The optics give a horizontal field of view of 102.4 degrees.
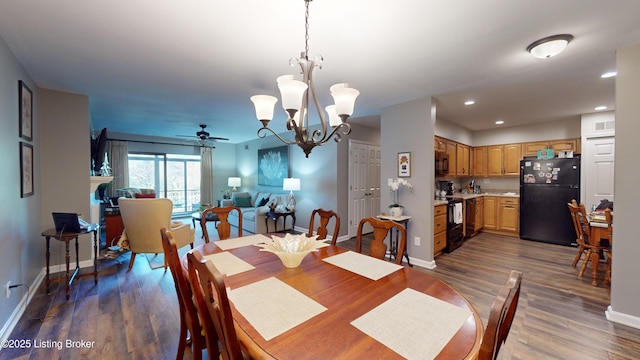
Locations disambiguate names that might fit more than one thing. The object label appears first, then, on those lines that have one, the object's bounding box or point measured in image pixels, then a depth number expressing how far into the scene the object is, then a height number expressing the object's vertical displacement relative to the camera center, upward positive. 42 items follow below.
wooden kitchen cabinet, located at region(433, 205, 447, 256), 3.83 -0.78
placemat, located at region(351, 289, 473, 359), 0.89 -0.58
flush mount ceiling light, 2.01 +1.06
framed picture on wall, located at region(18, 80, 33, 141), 2.52 +0.71
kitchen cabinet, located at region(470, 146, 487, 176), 6.03 +0.40
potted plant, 3.73 -0.15
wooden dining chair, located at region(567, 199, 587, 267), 3.34 -0.61
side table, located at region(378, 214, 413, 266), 3.63 -0.59
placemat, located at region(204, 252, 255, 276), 1.60 -0.57
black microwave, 4.41 +0.26
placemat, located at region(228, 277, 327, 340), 1.01 -0.57
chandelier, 1.67 +0.54
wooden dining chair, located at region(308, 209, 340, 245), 2.52 -0.42
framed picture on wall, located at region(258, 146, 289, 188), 6.29 +0.33
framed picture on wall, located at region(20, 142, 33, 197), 2.54 +0.10
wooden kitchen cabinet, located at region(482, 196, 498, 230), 5.66 -0.78
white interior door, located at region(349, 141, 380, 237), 5.38 -0.09
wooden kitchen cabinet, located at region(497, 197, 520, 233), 5.33 -0.80
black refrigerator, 4.57 -0.36
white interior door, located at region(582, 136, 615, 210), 4.39 +0.13
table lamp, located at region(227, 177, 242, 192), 7.70 -0.11
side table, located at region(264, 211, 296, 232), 5.41 -0.80
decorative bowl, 1.62 -0.46
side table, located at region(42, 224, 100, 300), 2.70 -0.62
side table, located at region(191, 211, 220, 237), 5.08 -0.80
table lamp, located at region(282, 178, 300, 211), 5.43 -0.14
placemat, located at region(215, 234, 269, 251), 2.14 -0.56
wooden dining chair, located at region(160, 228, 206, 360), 1.42 -0.64
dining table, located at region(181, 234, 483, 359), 0.88 -0.58
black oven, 4.20 -0.79
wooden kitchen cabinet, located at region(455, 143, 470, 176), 5.29 +0.39
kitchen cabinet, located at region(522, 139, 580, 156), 4.90 +0.64
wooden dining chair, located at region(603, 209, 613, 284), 2.79 -0.87
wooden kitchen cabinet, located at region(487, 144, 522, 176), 5.57 +0.41
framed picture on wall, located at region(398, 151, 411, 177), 3.76 +0.21
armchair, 3.35 -0.57
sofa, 5.43 -0.68
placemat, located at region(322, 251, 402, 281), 1.56 -0.57
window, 7.25 +0.08
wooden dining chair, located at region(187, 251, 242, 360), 0.87 -0.48
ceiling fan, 5.14 +0.88
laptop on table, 2.72 -0.46
